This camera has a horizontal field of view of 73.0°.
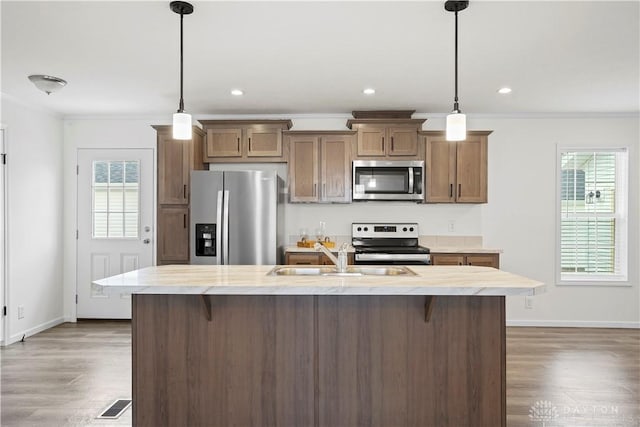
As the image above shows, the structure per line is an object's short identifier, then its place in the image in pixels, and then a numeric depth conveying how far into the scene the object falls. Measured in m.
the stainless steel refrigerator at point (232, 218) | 4.10
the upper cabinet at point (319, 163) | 4.65
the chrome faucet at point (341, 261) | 2.66
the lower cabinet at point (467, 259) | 4.38
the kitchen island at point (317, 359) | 2.19
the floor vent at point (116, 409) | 2.64
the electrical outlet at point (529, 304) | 4.90
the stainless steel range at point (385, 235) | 4.89
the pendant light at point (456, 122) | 2.34
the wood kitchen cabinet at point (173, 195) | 4.45
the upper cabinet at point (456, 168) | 4.60
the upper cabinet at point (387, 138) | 4.63
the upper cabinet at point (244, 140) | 4.68
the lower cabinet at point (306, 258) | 4.35
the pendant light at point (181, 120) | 2.37
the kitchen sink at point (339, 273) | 2.64
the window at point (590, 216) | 4.95
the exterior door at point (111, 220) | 4.98
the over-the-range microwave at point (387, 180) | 4.62
